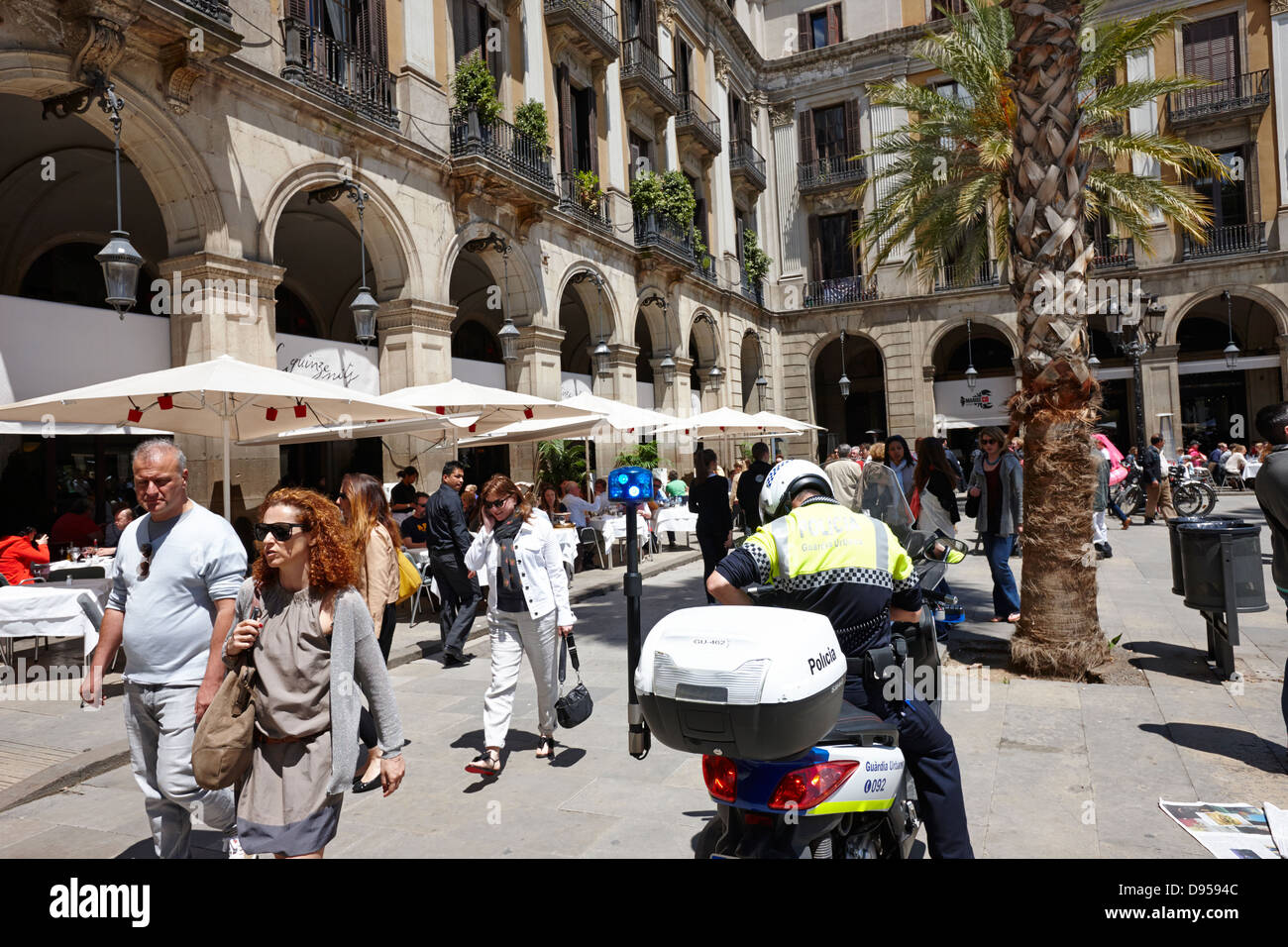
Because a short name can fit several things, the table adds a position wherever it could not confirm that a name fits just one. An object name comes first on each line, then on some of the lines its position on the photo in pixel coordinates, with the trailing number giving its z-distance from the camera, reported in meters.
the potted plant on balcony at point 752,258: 27.12
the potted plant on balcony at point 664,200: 19.80
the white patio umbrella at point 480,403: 9.59
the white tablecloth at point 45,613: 6.46
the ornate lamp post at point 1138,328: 16.45
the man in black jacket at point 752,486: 9.43
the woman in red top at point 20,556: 7.31
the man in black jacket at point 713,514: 8.41
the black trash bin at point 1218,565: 5.41
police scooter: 2.18
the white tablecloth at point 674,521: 14.94
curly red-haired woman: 2.49
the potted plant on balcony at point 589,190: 17.75
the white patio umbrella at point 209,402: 5.96
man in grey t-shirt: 3.20
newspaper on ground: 3.19
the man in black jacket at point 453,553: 7.37
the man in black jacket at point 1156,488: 15.46
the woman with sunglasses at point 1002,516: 7.82
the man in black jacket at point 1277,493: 4.00
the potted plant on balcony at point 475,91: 13.60
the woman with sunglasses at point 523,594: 4.77
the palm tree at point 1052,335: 5.92
